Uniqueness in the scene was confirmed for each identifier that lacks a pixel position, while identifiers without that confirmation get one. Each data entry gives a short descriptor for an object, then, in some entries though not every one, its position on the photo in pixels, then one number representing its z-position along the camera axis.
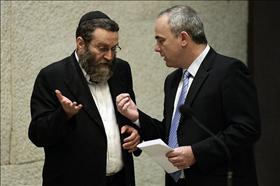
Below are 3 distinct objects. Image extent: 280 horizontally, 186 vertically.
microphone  6.60
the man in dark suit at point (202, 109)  7.41
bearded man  7.86
